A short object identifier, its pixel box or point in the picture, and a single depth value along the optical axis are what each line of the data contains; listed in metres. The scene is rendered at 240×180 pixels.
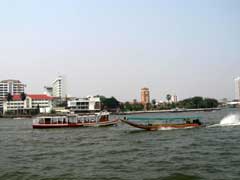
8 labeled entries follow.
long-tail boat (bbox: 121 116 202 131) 38.91
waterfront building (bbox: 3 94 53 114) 139.12
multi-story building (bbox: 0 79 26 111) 166.69
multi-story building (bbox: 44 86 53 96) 185.82
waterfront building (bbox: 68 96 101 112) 126.57
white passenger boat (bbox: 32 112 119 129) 50.44
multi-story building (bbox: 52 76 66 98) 177.50
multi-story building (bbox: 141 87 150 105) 190.38
